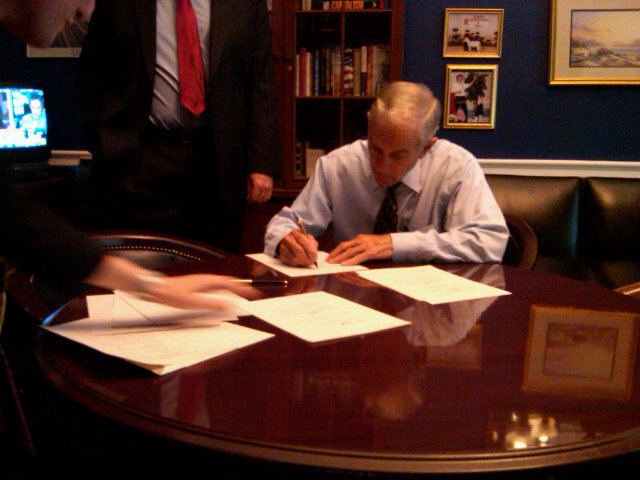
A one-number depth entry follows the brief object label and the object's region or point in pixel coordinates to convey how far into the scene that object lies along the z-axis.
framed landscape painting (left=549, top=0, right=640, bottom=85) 3.35
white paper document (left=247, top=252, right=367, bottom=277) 1.46
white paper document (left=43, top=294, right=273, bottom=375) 0.82
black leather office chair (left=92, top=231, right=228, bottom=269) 1.67
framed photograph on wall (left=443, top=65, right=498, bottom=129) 3.45
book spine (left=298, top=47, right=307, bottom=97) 3.21
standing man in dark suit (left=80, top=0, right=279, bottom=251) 2.21
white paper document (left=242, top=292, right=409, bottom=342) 0.99
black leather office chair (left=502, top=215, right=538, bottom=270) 1.76
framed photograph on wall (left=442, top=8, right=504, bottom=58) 3.40
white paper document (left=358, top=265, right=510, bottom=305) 1.24
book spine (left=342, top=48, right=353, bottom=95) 3.21
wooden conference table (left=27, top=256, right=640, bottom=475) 0.61
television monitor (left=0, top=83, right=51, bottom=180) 3.49
